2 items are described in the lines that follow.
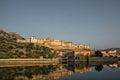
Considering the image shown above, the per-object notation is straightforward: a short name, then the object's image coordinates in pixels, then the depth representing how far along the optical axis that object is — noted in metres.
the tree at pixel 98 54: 139.00
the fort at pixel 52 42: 172.20
